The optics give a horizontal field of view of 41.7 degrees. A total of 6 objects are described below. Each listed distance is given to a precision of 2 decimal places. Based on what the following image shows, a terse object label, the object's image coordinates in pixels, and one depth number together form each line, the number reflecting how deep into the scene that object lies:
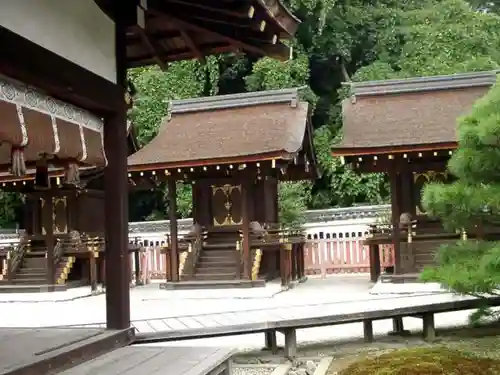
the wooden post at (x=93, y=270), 14.53
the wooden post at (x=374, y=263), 14.42
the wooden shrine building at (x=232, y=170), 13.68
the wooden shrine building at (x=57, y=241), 14.87
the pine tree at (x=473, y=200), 5.70
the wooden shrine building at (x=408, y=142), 12.52
